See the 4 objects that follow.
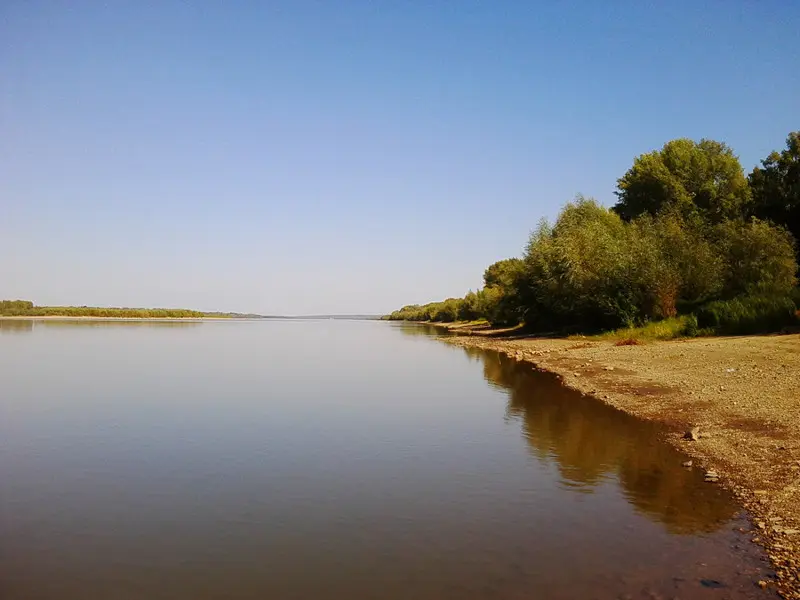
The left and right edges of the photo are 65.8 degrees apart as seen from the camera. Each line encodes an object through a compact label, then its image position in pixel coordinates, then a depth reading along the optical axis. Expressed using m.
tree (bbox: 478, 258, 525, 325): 61.25
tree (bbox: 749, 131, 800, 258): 47.19
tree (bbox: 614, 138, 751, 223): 53.44
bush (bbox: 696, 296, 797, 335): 32.66
